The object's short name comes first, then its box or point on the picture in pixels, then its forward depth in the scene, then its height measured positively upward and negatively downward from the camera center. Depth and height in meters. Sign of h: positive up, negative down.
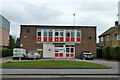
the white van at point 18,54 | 22.27 -1.60
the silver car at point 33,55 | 23.66 -1.85
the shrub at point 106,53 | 27.07 -1.73
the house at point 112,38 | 33.41 +1.27
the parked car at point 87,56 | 24.56 -2.05
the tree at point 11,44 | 41.50 -0.37
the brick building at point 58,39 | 28.08 +0.78
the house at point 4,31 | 46.31 +3.91
